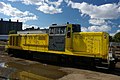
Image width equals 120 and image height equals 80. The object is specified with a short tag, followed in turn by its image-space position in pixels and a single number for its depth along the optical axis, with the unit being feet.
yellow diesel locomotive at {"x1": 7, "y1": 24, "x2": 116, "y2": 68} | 22.42
